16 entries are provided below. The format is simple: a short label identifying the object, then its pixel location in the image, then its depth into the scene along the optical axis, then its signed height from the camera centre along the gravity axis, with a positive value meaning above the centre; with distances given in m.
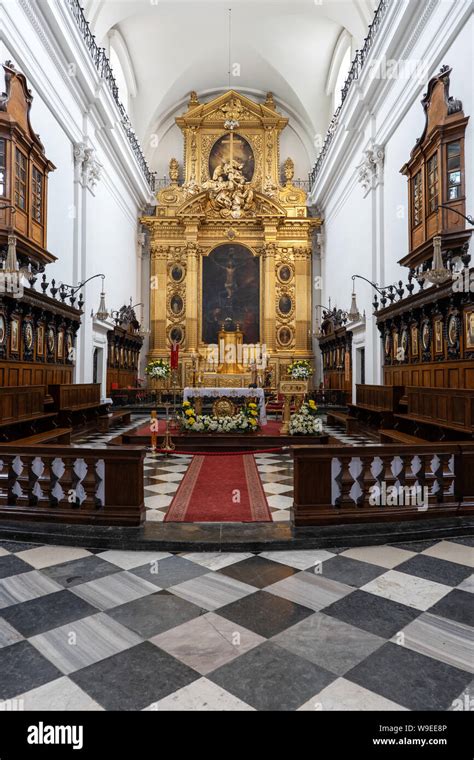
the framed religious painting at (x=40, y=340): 10.09 +0.87
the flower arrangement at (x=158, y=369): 16.28 +0.37
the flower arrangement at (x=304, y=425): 8.92 -0.89
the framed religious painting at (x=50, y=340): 10.68 +0.93
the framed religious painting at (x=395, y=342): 11.02 +0.89
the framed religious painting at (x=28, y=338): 9.52 +0.87
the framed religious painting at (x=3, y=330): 8.48 +0.93
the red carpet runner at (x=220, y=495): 4.43 -1.30
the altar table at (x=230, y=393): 10.48 -0.31
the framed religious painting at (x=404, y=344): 10.43 +0.82
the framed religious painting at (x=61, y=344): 11.41 +0.88
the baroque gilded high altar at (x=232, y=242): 20.30 +6.14
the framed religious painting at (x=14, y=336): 8.91 +0.86
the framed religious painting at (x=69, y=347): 11.95 +0.85
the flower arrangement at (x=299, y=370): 15.09 +0.32
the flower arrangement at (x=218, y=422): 9.03 -0.84
